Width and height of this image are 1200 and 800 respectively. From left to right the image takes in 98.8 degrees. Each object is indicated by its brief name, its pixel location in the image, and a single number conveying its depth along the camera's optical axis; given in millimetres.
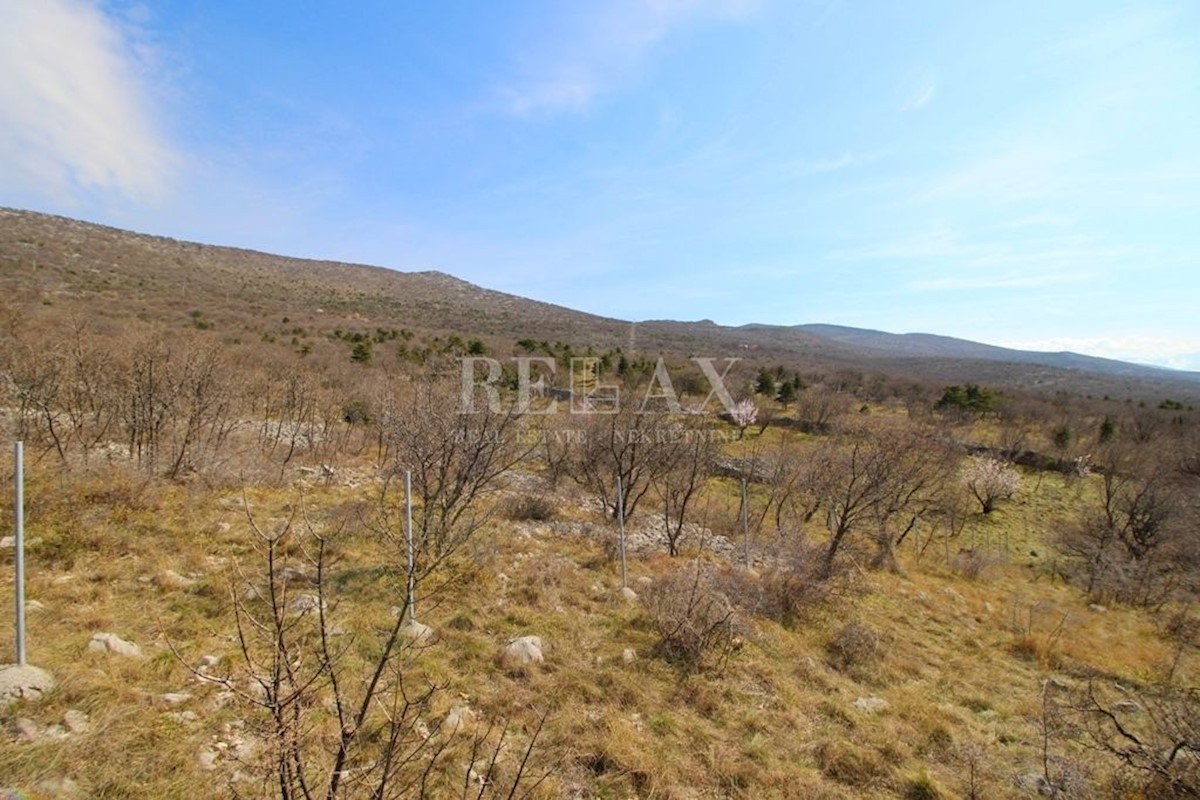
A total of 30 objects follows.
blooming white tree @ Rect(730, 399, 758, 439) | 29306
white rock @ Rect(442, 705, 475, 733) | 3902
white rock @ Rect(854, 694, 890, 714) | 5277
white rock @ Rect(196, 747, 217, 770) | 3098
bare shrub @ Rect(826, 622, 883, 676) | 6312
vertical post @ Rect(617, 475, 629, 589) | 7535
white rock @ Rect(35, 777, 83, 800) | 2646
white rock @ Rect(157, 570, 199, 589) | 5250
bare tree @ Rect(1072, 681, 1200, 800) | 3223
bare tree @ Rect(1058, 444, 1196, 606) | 13883
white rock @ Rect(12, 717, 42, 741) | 2992
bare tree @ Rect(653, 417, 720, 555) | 11828
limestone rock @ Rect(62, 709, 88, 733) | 3127
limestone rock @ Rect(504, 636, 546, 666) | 4965
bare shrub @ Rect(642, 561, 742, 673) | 5559
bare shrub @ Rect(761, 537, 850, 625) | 7562
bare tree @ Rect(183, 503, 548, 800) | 1784
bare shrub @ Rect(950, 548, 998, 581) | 14664
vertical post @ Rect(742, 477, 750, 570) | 10223
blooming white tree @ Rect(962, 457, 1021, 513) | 23375
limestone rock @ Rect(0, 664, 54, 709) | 3242
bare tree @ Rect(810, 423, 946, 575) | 10938
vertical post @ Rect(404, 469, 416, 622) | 5219
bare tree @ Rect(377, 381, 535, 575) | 7090
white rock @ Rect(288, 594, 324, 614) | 4889
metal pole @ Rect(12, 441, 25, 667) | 3414
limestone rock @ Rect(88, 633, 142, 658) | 3945
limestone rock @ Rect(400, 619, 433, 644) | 5094
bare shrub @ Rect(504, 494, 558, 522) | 10914
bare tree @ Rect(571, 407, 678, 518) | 11320
